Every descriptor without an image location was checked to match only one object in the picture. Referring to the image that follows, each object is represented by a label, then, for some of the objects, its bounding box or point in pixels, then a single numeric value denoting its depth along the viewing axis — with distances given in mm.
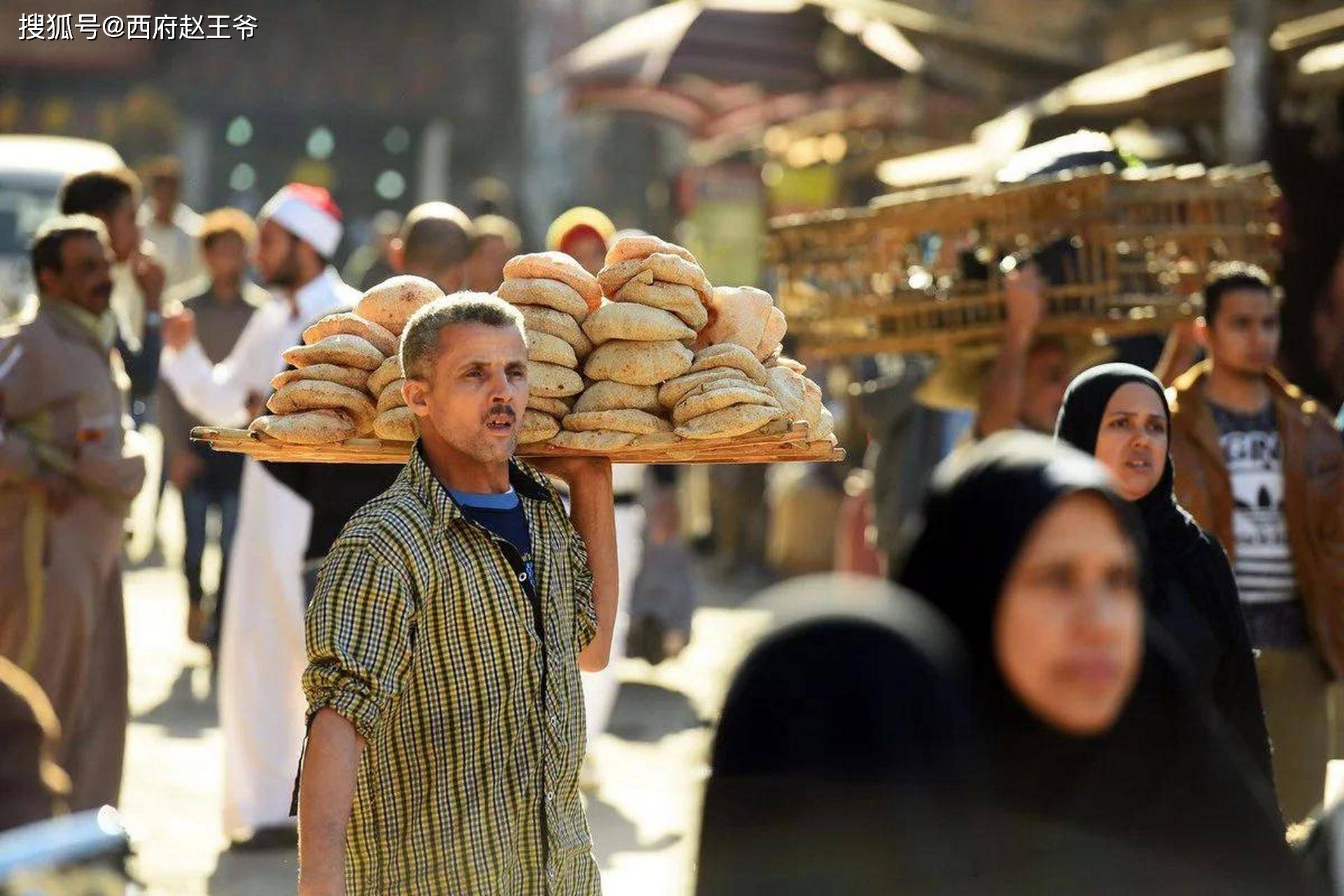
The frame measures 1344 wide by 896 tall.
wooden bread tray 7863
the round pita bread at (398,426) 7965
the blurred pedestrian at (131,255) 14695
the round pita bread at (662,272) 8469
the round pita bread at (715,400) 7758
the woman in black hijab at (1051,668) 5684
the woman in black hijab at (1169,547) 8891
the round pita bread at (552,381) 8141
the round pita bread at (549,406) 8148
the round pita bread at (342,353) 8266
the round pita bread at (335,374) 8172
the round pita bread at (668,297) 8414
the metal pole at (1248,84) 19016
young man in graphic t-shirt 11937
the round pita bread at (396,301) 8641
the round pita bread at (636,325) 8234
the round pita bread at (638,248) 8648
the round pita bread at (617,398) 8031
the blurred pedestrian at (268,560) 14539
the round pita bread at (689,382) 8008
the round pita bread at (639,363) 8078
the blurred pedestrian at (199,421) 20937
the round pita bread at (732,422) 7656
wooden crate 12687
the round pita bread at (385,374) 8156
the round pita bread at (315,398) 8062
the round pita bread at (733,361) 8187
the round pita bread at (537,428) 8109
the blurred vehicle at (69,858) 4797
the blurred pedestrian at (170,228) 26828
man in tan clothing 12602
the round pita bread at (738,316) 8602
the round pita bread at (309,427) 7898
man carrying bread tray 7227
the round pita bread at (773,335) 8633
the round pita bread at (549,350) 8227
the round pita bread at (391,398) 8055
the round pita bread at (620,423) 7918
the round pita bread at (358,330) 8453
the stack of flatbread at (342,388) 7980
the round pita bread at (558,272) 8516
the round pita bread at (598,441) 7895
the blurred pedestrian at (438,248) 13133
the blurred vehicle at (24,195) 31609
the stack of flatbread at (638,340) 7969
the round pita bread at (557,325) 8359
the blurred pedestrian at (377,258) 20641
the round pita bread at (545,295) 8422
